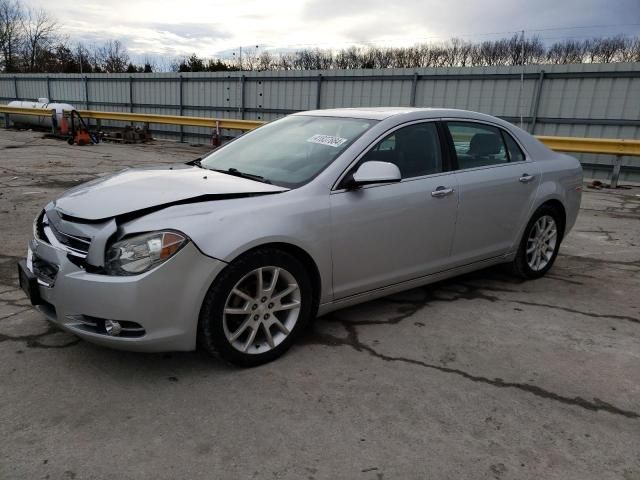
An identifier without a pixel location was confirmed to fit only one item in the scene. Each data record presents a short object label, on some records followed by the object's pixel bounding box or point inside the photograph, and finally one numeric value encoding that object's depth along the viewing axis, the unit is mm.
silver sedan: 2693
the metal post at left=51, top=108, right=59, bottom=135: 18922
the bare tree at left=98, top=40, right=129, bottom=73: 50938
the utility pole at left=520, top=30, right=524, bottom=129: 13516
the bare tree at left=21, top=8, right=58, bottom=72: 44875
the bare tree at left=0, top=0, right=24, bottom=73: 41406
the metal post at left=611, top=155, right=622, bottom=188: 11164
